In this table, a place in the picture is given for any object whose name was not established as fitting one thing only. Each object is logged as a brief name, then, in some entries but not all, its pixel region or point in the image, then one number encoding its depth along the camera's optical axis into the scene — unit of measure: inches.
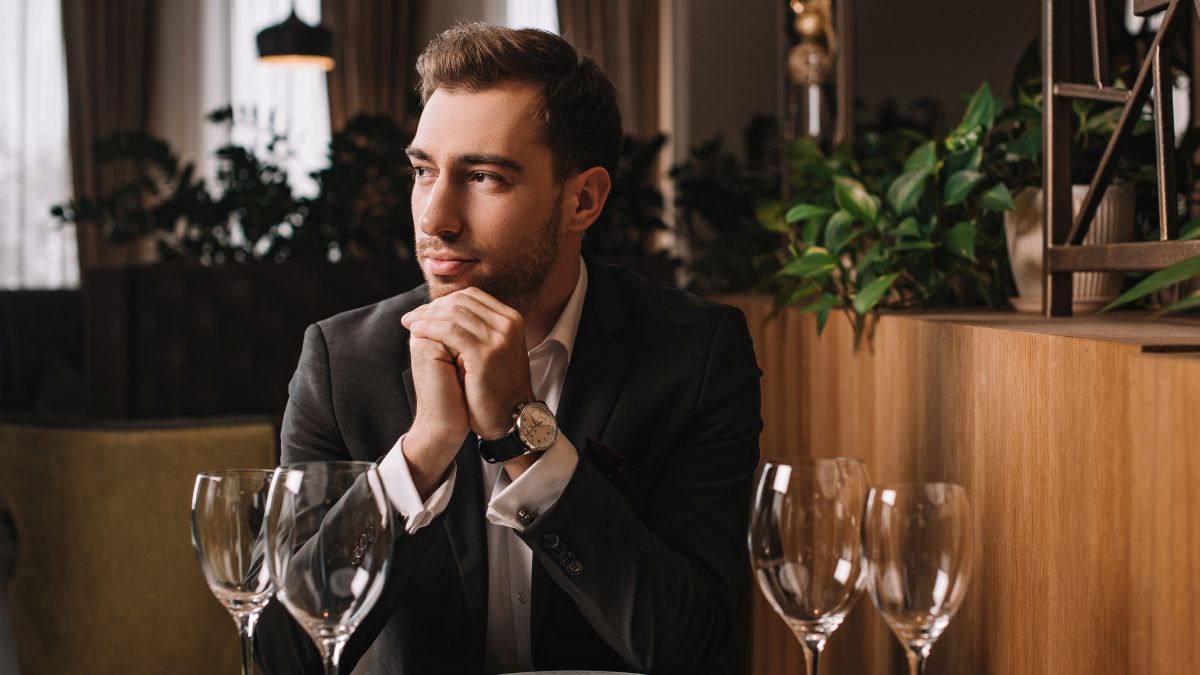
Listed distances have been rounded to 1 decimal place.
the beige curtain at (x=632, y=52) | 295.9
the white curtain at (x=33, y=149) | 295.4
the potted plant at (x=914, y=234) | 65.7
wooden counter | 33.4
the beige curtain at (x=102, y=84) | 298.4
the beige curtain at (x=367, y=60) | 309.7
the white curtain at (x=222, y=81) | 309.9
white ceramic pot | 63.2
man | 50.2
